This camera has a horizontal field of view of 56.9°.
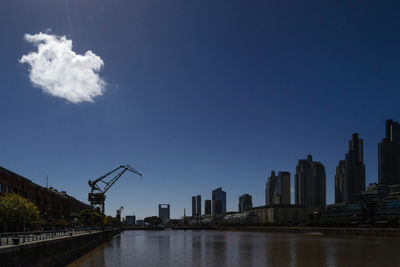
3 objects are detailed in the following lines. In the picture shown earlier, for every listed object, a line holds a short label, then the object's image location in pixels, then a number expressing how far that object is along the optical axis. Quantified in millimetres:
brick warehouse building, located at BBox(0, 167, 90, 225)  64312
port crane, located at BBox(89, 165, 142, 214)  153188
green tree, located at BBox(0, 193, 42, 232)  48281
